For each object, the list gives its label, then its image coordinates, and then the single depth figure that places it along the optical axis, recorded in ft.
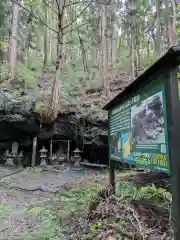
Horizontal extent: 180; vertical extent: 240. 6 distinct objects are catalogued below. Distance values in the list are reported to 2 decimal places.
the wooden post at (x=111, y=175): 11.63
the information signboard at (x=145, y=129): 5.95
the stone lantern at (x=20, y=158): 32.23
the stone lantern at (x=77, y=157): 31.36
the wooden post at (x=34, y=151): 29.81
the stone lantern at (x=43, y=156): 30.83
